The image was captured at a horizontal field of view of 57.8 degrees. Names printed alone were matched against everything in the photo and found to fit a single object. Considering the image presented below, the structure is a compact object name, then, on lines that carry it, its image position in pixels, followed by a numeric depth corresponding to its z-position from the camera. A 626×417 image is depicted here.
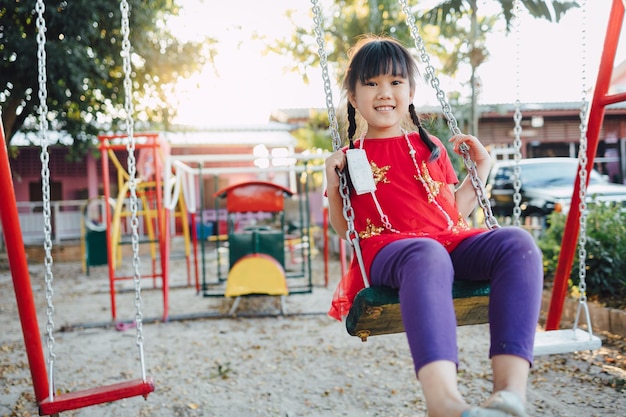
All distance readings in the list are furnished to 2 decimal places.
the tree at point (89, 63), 6.65
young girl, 1.29
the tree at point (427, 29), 5.22
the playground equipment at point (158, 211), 4.59
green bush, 4.26
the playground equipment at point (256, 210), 5.31
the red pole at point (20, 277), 2.30
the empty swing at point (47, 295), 1.99
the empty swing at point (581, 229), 2.37
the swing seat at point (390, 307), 1.53
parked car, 7.37
